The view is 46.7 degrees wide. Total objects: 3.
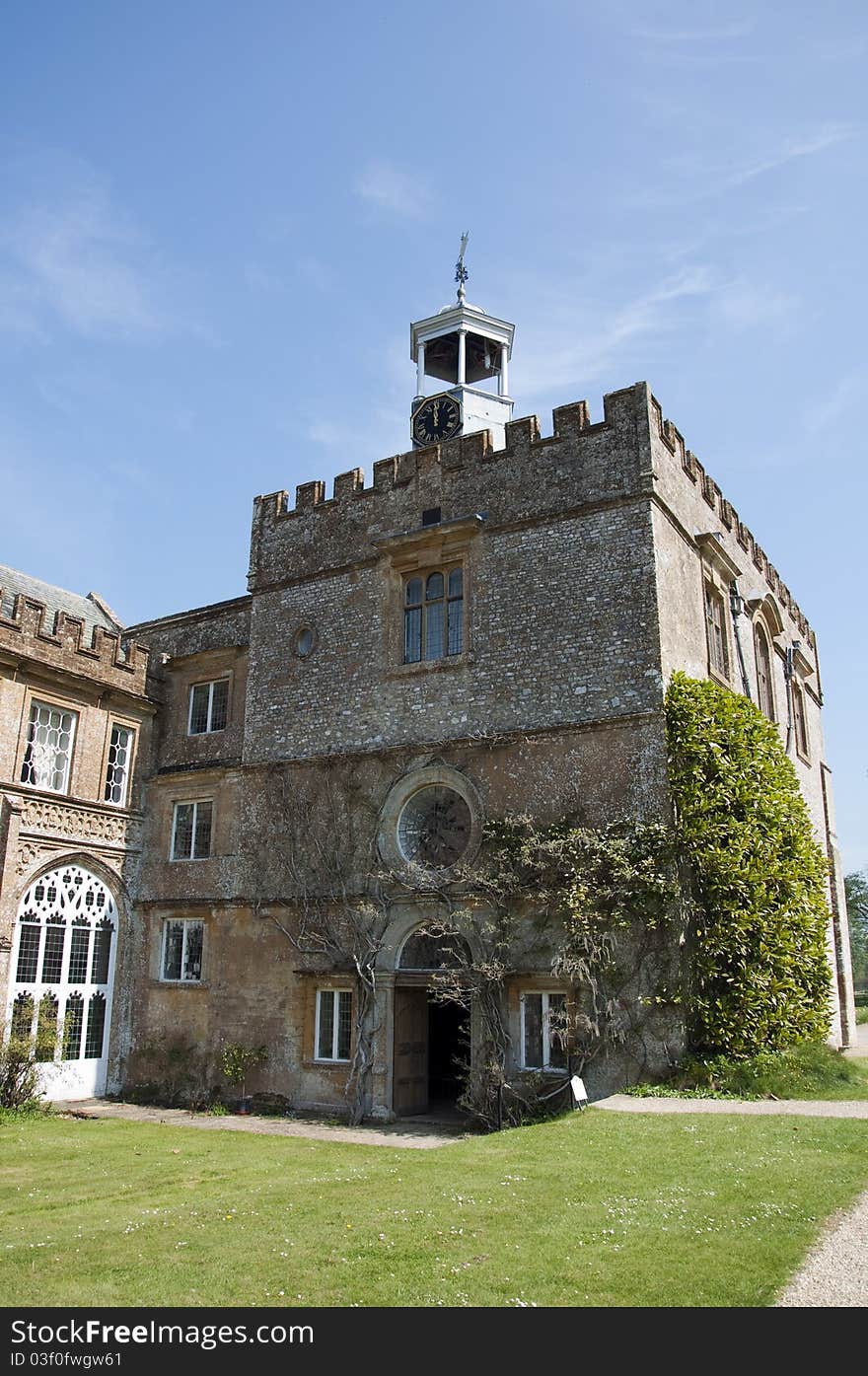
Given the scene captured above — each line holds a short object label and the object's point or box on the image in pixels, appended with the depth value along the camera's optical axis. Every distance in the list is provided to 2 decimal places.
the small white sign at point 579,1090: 13.21
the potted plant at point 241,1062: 17.42
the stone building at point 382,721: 16.14
